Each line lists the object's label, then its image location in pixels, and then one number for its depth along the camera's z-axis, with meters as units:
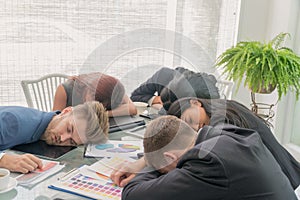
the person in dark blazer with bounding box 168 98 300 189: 1.38
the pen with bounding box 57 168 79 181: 1.28
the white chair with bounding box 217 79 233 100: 2.71
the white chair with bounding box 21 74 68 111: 2.51
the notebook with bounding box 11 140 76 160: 1.49
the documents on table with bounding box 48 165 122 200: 1.19
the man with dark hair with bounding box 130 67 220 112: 1.62
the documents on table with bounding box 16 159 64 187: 1.25
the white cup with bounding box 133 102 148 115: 2.23
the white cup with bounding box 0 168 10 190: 1.18
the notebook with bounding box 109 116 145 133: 1.90
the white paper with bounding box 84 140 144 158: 1.51
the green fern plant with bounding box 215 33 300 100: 2.33
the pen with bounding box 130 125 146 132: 1.86
